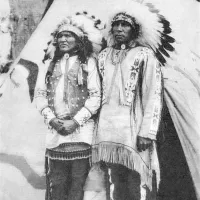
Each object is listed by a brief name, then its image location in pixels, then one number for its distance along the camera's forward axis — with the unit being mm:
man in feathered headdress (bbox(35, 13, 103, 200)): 4855
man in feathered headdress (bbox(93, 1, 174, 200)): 4691
